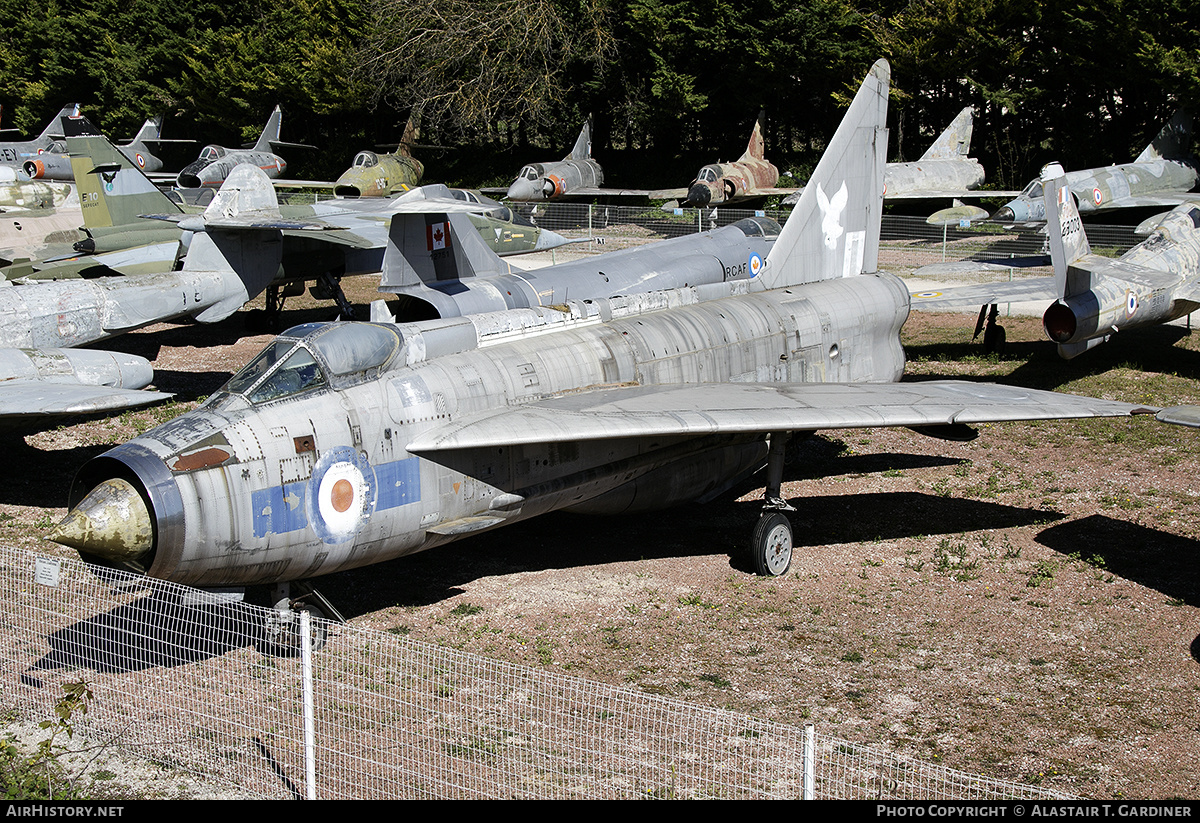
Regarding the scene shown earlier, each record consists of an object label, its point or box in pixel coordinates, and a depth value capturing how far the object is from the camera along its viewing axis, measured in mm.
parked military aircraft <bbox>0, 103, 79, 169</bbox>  45875
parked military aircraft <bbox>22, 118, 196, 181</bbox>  44312
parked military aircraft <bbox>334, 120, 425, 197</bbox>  37750
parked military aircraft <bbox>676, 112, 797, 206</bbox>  37438
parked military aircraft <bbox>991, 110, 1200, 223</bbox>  29656
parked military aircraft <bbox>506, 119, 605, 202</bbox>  40469
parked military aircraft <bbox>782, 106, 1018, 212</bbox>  35156
